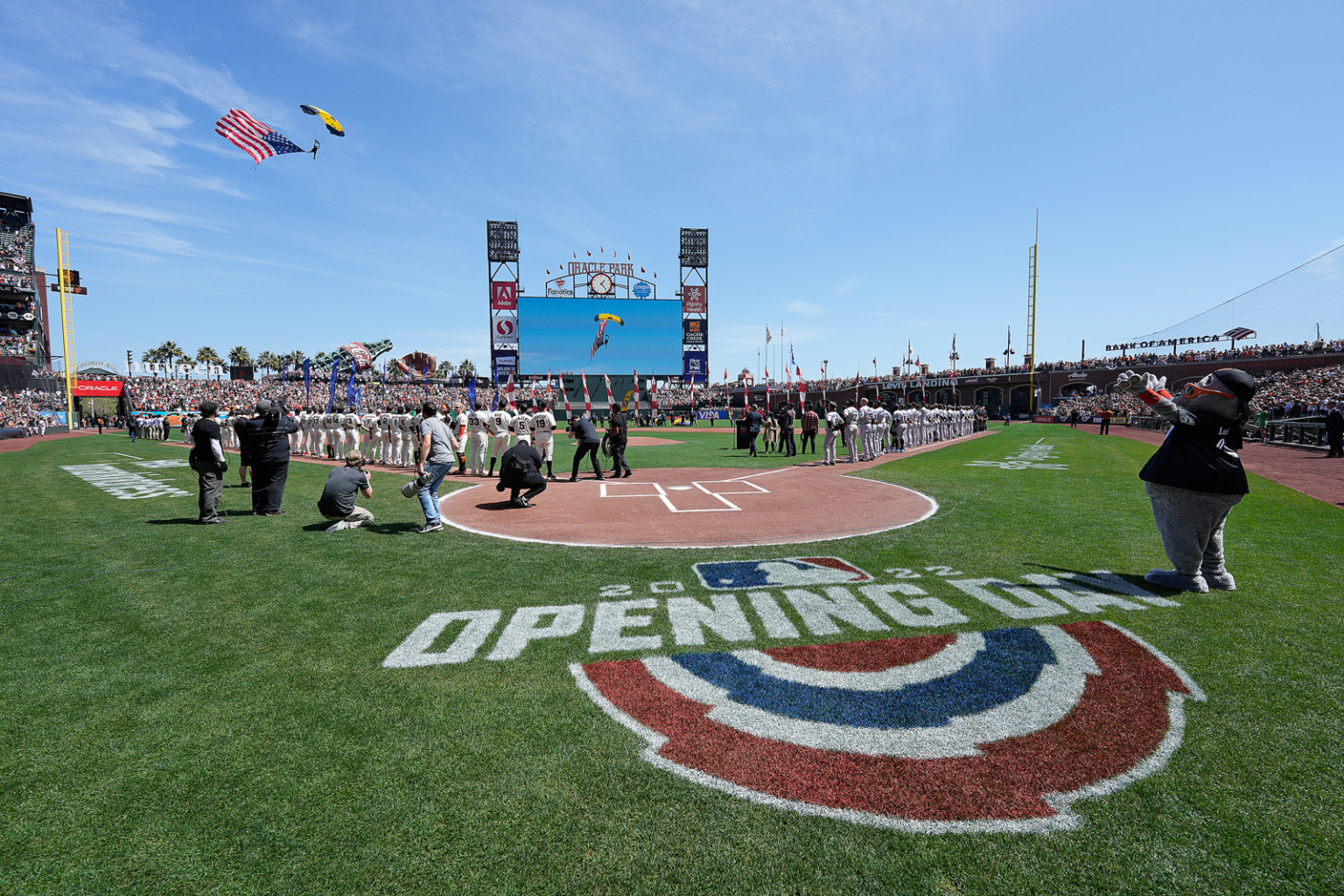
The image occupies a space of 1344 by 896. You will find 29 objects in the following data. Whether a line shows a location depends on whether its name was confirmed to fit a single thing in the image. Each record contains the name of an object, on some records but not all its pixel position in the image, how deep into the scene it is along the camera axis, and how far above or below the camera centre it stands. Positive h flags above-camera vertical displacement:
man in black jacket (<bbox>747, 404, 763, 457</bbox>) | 25.80 -0.55
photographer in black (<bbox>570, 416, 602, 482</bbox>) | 14.98 -0.63
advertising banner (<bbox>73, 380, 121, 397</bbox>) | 67.50 +3.23
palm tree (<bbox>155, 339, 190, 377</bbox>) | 127.50 +13.87
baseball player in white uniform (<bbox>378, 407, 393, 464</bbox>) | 20.56 -0.80
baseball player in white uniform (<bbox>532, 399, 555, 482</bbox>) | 16.02 -0.55
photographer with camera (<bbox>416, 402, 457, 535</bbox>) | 9.47 -0.81
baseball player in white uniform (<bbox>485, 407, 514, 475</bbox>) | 16.17 -0.52
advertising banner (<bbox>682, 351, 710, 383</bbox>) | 80.56 +6.33
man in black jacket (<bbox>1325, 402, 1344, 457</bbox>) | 20.20 -0.78
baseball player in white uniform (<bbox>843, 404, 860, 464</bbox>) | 20.77 -0.59
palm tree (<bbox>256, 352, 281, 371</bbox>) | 135.25 +12.32
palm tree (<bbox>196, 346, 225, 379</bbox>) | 127.75 +12.90
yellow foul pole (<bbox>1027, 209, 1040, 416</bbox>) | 72.19 +5.10
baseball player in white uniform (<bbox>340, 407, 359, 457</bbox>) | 22.19 -0.54
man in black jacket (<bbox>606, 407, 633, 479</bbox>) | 16.11 -0.72
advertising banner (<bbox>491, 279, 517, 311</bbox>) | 76.12 +15.08
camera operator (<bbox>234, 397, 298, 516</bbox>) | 10.84 -0.78
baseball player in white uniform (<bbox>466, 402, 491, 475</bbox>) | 17.21 -0.91
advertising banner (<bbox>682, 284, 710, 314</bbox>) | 81.81 +15.57
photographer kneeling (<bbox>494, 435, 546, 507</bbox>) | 11.49 -1.14
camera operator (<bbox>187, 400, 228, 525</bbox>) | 9.91 -0.82
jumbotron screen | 75.62 +10.17
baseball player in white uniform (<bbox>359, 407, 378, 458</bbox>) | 20.83 -0.60
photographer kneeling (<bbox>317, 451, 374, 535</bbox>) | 9.48 -1.33
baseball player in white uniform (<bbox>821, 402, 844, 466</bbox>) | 19.28 -0.67
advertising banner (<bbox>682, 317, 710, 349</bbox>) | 80.94 +11.01
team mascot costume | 5.77 -0.63
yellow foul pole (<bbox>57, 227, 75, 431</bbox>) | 48.25 +7.85
